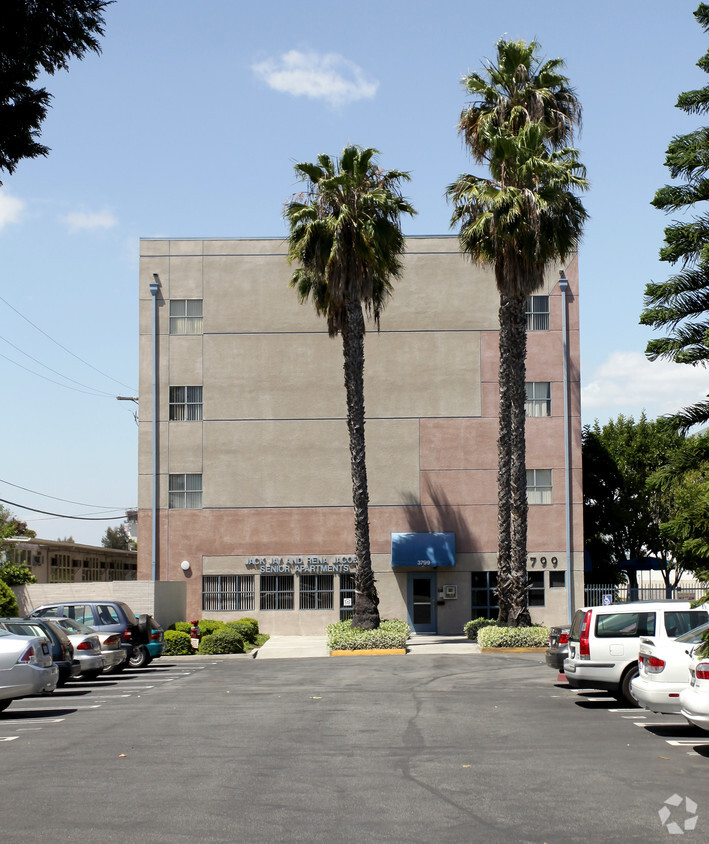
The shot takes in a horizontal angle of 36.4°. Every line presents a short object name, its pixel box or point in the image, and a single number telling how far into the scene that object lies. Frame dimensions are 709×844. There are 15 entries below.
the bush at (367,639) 31.95
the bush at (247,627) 35.97
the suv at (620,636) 17.55
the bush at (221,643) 32.72
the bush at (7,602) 34.09
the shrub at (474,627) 36.69
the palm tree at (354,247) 33.38
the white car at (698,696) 11.90
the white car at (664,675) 13.97
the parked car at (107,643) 24.02
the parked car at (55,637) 20.19
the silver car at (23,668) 16.66
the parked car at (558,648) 21.03
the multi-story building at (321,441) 40.38
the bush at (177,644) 32.97
